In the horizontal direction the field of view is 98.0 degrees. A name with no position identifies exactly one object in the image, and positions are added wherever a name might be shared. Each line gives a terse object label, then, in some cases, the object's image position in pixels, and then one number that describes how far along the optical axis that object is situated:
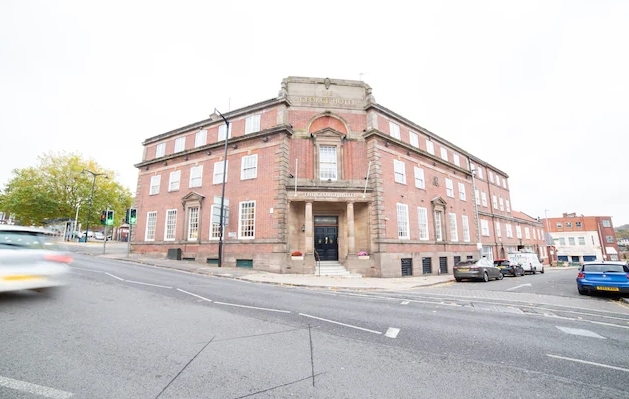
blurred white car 5.93
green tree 35.53
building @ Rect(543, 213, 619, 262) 58.03
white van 27.25
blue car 11.74
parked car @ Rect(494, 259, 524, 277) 22.61
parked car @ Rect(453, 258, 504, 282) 17.89
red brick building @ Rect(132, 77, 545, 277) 19.27
